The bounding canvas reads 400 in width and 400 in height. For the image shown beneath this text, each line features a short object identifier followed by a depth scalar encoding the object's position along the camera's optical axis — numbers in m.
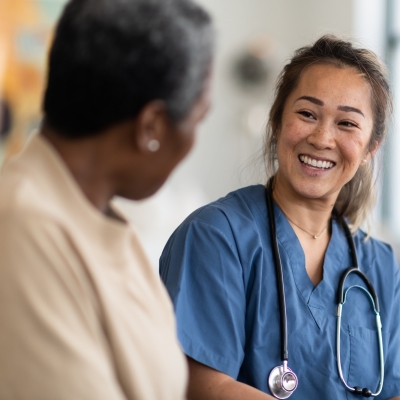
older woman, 1.30
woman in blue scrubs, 1.81
